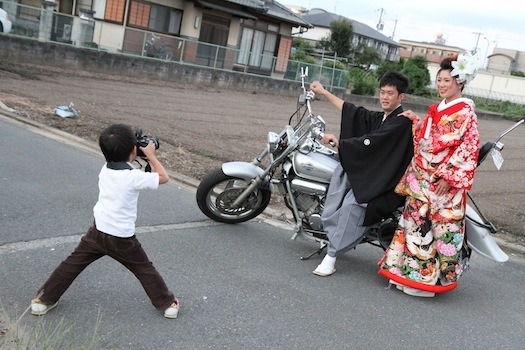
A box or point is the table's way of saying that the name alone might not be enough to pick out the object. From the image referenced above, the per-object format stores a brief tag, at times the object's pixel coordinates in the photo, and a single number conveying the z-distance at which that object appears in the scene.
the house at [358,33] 54.22
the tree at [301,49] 32.66
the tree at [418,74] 38.69
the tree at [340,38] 44.75
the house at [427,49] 92.19
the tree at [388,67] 38.17
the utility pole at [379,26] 79.06
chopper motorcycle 4.77
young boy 3.33
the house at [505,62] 71.62
